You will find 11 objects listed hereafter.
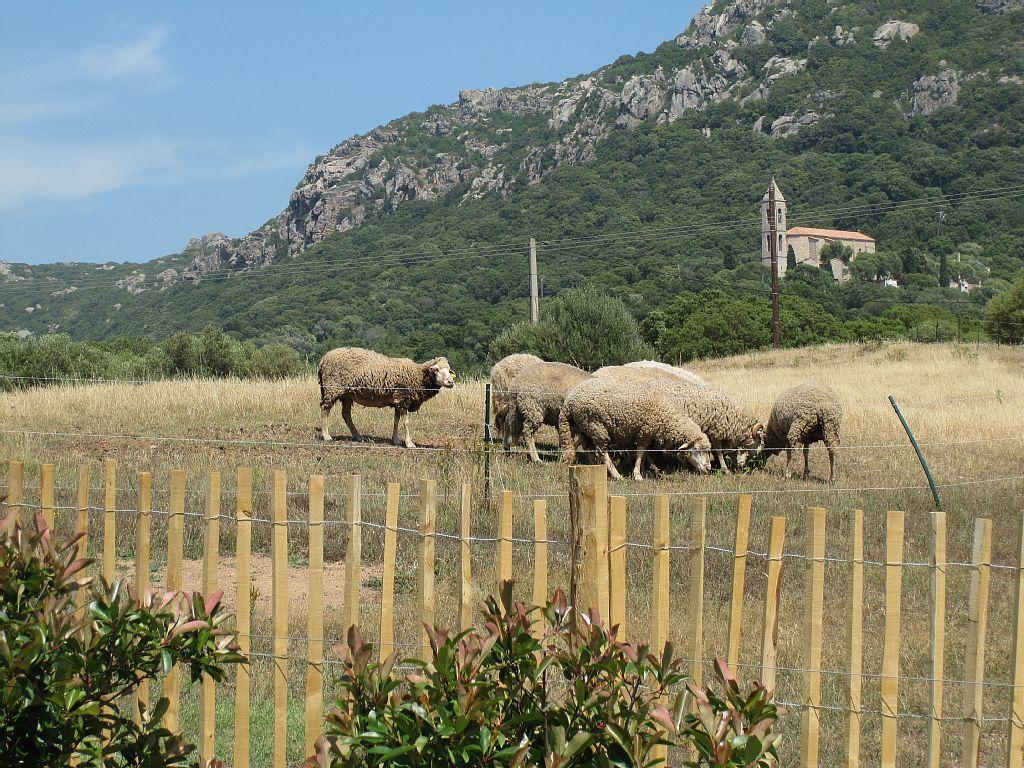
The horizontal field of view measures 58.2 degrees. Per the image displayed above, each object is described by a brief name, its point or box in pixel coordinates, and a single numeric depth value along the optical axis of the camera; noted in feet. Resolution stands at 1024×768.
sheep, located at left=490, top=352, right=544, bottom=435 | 54.90
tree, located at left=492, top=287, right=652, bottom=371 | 112.78
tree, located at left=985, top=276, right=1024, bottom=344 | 146.41
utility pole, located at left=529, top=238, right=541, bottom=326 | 120.67
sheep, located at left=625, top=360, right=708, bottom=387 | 56.95
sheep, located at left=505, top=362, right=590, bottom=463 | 50.72
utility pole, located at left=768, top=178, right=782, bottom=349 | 127.13
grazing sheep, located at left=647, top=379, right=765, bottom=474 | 48.78
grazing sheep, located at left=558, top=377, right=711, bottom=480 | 45.42
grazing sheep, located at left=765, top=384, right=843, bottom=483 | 45.78
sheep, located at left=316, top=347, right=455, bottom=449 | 51.65
